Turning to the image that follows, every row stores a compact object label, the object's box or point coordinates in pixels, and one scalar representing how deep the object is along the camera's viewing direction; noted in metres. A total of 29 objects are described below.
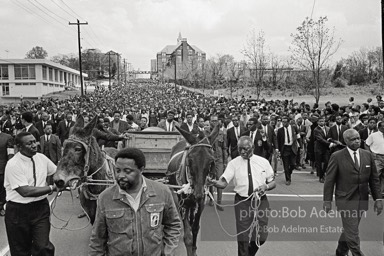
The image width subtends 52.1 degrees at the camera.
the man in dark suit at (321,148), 12.97
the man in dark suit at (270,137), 12.72
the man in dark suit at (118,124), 12.24
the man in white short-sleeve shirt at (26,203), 5.09
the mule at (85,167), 5.56
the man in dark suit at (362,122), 12.69
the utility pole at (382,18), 9.21
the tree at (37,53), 127.12
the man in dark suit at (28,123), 9.97
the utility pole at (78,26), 42.15
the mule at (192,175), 5.75
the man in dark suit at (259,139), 11.80
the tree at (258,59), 36.09
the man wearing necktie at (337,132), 12.58
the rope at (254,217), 5.59
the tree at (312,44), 26.41
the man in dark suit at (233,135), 12.12
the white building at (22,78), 66.75
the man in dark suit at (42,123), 14.35
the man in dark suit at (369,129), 11.82
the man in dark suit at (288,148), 12.96
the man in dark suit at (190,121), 12.64
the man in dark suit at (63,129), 14.37
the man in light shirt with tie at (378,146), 9.84
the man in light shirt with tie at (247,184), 5.67
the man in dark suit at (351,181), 6.18
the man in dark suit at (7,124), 15.09
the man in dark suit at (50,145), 11.70
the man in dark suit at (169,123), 11.83
